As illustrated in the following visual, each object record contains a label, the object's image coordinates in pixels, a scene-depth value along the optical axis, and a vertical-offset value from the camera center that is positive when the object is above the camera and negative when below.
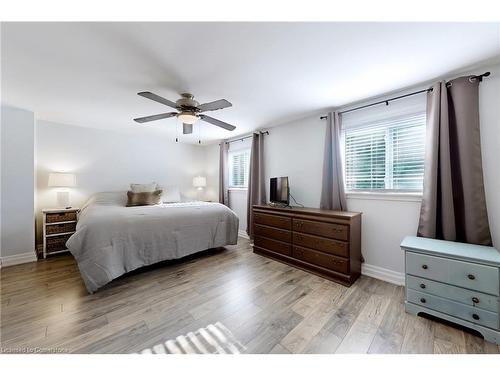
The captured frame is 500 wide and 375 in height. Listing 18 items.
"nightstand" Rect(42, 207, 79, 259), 2.96 -0.65
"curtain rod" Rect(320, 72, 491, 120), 1.75 +1.02
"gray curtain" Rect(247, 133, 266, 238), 3.71 +0.21
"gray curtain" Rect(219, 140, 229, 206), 4.55 +0.30
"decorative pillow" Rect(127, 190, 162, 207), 3.44 -0.22
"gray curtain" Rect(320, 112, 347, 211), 2.63 +0.21
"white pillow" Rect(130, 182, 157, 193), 3.70 -0.02
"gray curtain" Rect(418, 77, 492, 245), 1.76 +0.17
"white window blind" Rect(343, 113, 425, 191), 2.16 +0.40
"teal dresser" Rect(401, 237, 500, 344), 1.40 -0.77
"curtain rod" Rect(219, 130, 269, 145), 3.67 +1.06
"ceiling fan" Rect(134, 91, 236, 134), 1.99 +0.87
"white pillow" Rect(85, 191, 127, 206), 3.39 -0.21
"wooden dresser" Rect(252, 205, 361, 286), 2.20 -0.70
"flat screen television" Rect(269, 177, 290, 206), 3.07 -0.06
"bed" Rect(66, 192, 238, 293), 2.00 -0.61
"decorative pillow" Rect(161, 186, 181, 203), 4.02 -0.16
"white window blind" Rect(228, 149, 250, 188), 4.34 +0.45
